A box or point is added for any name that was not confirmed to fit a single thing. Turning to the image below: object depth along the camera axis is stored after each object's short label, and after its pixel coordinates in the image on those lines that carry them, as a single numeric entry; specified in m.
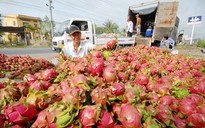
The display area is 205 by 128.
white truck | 8.36
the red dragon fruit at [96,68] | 1.28
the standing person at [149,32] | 10.50
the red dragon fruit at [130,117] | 0.77
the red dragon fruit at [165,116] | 0.86
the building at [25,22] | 40.72
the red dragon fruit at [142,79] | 1.48
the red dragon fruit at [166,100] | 1.12
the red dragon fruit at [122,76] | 1.38
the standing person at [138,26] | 10.53
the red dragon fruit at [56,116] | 0.72
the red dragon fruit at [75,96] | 0.80
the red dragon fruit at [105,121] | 0.78
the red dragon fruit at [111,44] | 2.00
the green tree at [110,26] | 63.85
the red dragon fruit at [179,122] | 0.94
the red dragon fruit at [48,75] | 1.22
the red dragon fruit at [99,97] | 0.84
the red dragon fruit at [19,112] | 0.78
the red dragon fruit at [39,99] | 0.85
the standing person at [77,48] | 3.28
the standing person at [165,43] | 6.93
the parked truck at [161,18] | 9.05
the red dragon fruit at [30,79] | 1.22
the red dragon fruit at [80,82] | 0.91
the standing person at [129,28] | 10.32
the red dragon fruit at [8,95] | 0.91
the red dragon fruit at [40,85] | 0.99
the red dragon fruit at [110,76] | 1.17
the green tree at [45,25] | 50.56
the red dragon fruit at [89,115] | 0.75
